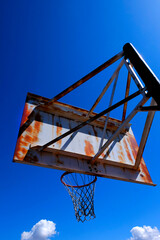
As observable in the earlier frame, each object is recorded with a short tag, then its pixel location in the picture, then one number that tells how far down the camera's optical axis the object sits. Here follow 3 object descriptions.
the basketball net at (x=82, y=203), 4.14
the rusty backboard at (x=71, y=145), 3.02
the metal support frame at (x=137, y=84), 2.51
